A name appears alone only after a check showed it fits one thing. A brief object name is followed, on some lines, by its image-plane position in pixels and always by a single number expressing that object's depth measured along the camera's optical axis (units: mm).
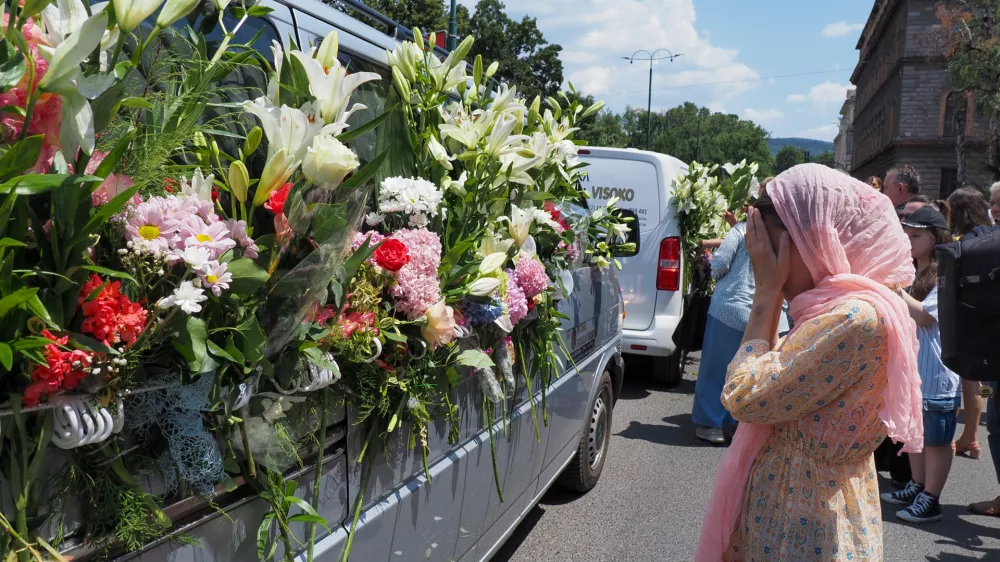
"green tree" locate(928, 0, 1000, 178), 28922
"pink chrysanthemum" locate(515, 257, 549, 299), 3035
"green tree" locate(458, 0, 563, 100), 31906
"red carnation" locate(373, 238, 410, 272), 2146
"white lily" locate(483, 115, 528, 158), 2803
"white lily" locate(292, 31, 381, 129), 1866
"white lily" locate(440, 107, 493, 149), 2785
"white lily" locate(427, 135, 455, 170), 2754
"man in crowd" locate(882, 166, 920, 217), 6863
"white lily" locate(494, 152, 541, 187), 2930
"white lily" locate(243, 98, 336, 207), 1655
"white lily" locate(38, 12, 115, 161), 1243
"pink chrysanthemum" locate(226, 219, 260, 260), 1611
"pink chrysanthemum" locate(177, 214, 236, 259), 1471
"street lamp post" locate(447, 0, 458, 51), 17172
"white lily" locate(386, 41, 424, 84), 2883
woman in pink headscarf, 2141
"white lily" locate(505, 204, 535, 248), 3025
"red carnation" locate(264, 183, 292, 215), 1694
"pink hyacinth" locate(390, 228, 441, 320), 2215
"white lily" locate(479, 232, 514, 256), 2797
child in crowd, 4996
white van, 7895
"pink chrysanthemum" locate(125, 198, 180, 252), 1431
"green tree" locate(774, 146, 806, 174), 138700
